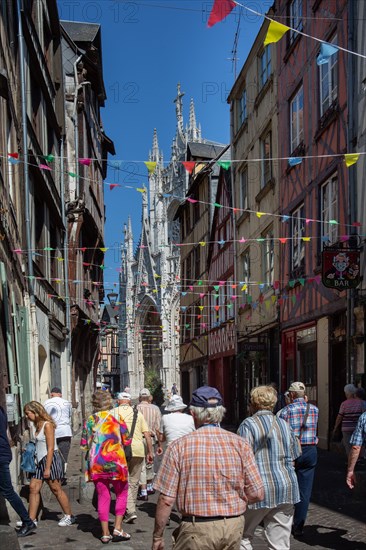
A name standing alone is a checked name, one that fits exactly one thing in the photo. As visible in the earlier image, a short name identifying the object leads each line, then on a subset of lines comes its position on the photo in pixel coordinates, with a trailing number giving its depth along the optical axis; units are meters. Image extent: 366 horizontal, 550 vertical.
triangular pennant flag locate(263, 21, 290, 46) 6.71
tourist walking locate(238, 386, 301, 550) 4.86
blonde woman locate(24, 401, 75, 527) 7.34
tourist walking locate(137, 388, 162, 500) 9.55
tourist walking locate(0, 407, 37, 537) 6.63
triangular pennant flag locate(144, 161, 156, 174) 10.09
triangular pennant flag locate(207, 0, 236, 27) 6.30
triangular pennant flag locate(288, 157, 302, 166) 11.06
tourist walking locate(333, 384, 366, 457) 9.14
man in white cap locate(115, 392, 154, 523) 7.80
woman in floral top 6.78
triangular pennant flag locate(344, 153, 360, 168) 9.76
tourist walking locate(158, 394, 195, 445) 7.50
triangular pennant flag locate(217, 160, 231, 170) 10.94
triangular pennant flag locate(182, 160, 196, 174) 10.28
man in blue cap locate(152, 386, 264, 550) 3.58
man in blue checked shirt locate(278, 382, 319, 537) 6.80
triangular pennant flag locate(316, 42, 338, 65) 7.76
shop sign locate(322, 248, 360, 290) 11.77
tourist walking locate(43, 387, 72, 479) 9.57
